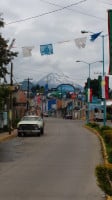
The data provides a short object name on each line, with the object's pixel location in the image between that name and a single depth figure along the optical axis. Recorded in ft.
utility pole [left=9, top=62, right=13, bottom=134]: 159.57
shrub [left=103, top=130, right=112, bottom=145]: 105.35
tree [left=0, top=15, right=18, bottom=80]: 114.32
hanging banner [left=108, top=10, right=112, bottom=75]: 50.31
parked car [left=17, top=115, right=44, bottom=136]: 147.23
